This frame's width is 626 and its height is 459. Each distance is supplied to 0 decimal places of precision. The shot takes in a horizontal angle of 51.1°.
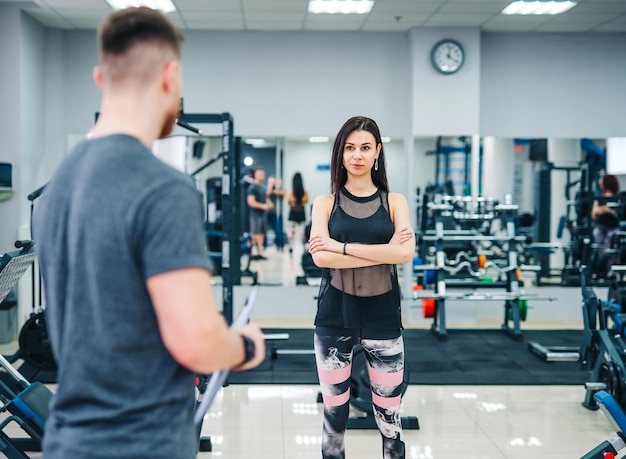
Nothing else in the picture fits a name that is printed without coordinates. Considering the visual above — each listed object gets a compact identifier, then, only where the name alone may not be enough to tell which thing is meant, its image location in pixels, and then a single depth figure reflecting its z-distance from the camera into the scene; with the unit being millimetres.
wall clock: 6777
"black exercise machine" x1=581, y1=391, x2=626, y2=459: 2607
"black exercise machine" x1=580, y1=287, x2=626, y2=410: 3711
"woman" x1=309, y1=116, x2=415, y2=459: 2322
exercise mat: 4785
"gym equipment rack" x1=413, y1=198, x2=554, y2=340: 6168
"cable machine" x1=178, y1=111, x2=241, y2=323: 4461
